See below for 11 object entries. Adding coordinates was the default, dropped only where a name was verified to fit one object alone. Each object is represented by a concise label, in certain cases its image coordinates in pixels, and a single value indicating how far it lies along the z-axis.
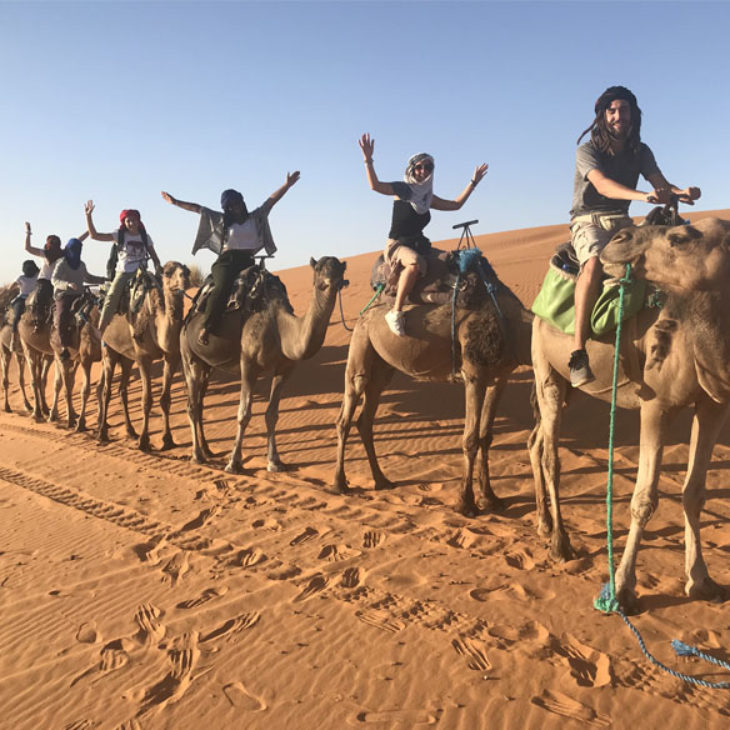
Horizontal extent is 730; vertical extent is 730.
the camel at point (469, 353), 6.86
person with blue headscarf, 13.16
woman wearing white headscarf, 7.18
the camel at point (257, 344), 8.46
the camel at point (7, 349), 16.09
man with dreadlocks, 4.73
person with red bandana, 11.18
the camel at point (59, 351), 12.99
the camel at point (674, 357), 3.88
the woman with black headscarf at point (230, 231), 9.41
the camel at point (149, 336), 10.16
